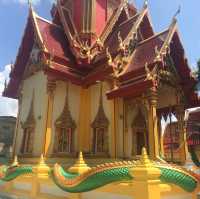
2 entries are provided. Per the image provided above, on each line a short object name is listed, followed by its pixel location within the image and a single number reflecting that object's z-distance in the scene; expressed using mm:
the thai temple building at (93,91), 9836
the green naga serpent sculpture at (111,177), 4227
